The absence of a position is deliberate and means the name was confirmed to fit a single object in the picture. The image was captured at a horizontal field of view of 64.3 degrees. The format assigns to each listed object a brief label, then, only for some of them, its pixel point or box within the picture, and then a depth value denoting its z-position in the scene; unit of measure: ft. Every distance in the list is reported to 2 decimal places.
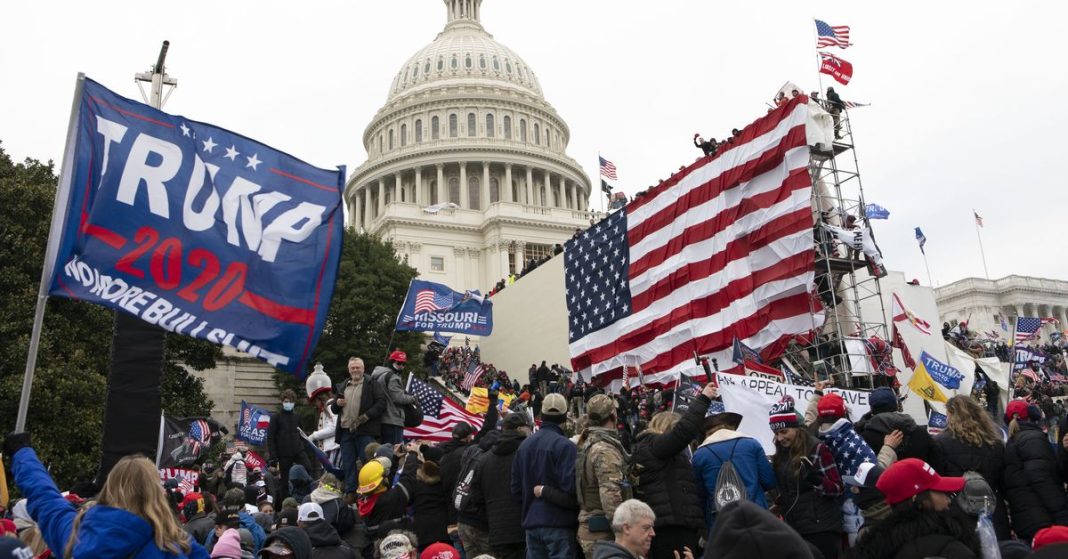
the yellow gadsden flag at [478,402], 39.27
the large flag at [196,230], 17.97
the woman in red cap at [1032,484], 20.92
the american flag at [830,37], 72.33
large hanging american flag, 61.41
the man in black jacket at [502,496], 22.63
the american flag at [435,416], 41.50
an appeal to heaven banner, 30.53
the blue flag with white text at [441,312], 71.67
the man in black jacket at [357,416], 33.94
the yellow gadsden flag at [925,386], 48.67
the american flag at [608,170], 163.43
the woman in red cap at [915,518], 12.71
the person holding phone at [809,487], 18.92
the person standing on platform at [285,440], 38.24
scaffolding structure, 60.44
